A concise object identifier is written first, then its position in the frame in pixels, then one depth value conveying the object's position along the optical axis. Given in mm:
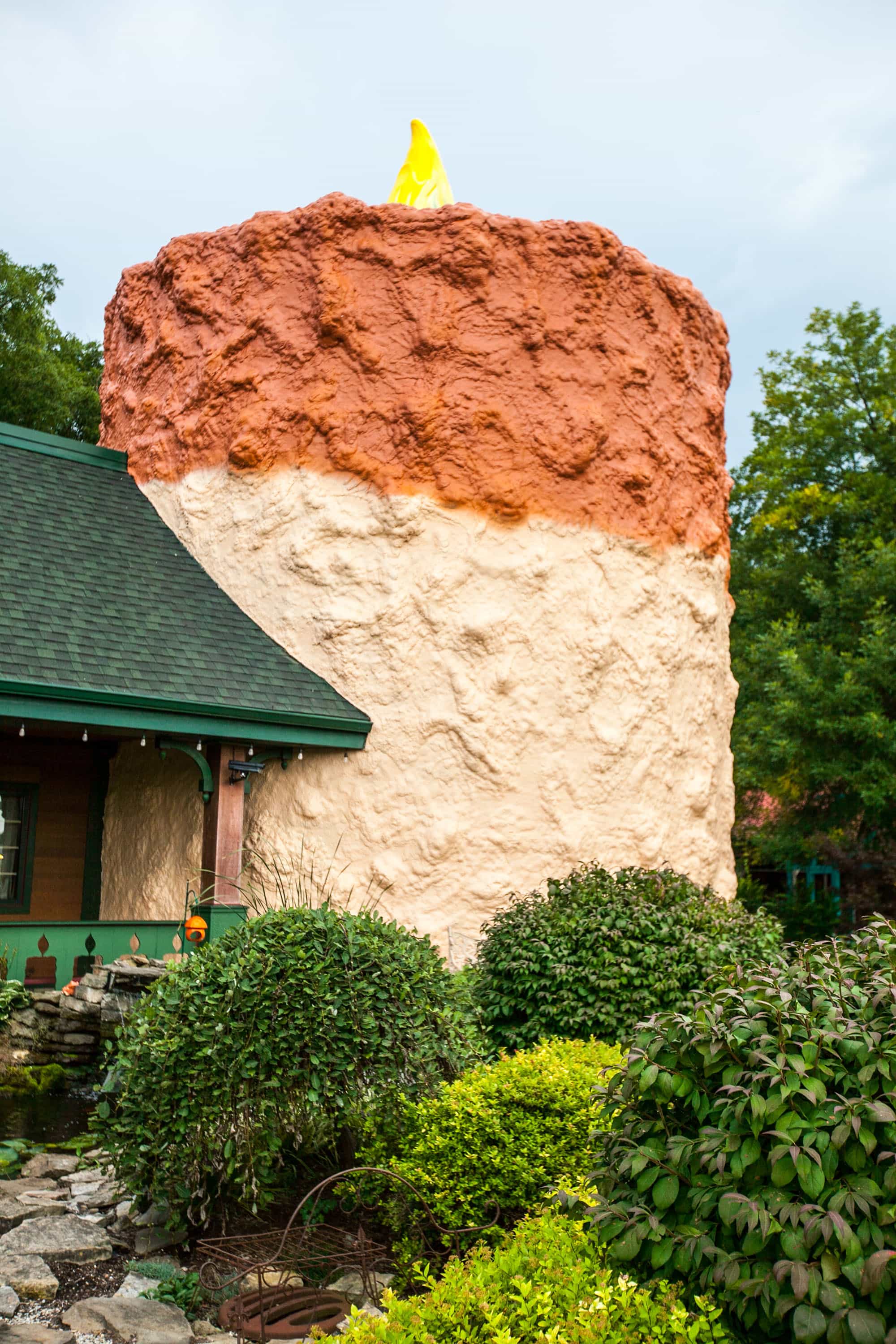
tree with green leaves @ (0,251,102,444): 22141
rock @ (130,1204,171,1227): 5910
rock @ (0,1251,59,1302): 5062
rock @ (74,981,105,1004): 9289
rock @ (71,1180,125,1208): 6258
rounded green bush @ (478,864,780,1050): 8016
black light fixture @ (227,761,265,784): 10406
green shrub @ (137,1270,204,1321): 5062
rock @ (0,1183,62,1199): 6512
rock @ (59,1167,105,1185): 6719
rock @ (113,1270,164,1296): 5148
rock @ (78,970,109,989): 9352
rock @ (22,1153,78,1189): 6906
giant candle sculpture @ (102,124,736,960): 11000
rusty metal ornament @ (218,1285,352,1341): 4605
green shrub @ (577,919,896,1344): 2965
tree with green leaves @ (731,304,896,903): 17859
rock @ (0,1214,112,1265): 5500
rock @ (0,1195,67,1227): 6027
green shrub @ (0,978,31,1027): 9156
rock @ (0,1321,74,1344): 4535
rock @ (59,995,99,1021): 9305
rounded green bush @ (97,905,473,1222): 5480
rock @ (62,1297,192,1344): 4668
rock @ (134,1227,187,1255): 5652
